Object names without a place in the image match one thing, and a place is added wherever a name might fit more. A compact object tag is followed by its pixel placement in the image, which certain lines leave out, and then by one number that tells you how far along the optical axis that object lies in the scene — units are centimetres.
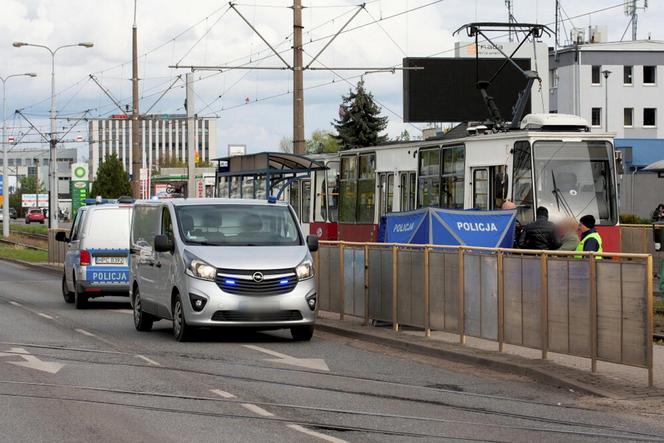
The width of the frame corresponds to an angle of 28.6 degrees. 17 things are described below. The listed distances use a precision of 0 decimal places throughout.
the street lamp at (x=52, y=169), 6124
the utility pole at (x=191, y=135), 4247
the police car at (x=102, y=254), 2492
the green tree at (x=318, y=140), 14608
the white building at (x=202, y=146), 18362
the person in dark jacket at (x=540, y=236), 1855
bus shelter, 2933
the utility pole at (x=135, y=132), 4491
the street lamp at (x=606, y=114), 7979
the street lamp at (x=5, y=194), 7421
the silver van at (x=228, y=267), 1667
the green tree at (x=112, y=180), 8588
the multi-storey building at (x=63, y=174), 17991
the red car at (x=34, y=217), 13325
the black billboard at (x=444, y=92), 5634
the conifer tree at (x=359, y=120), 8906
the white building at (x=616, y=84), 9175
